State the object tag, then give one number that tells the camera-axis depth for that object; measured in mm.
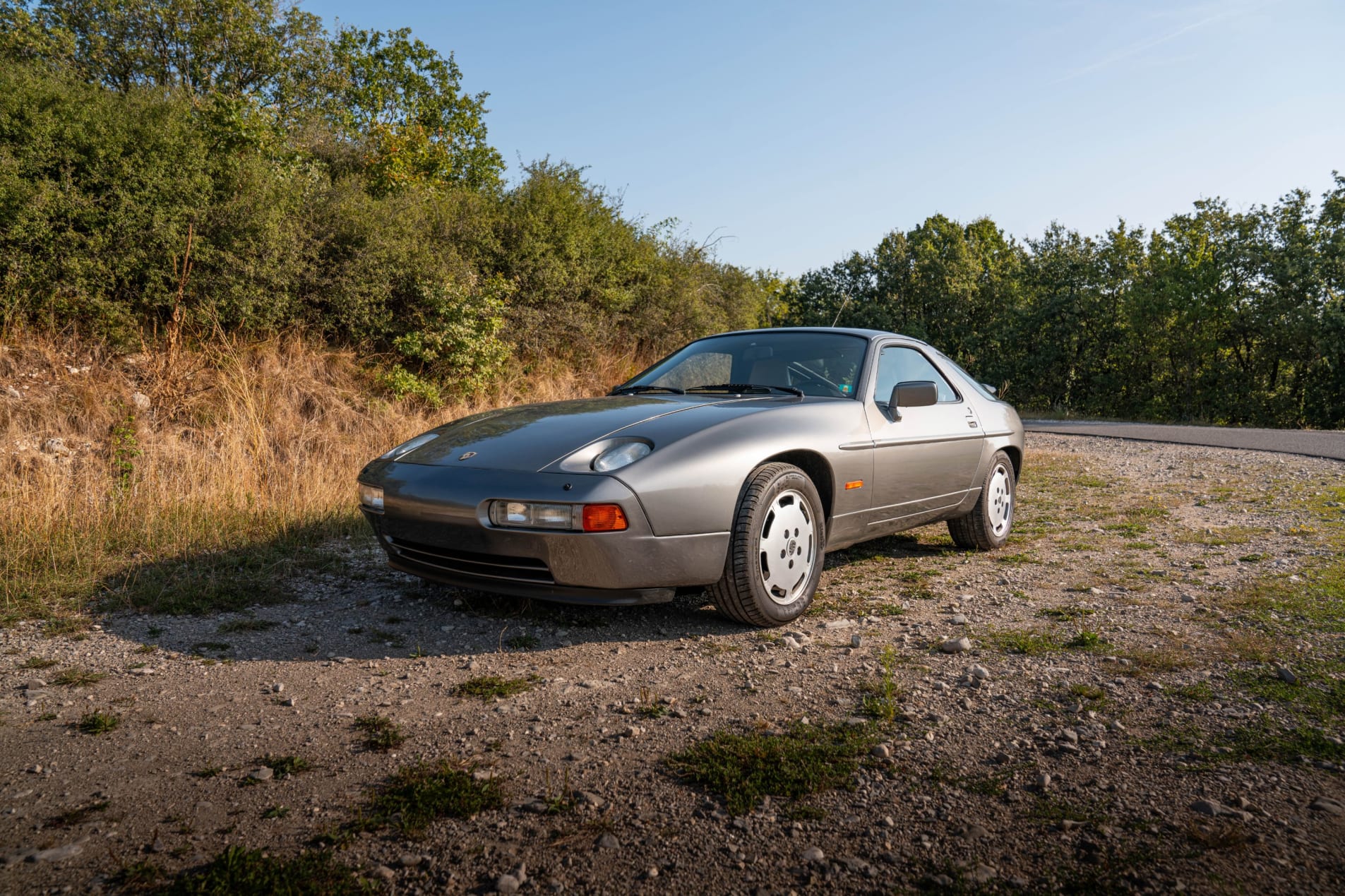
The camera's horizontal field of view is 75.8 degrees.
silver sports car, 3439
